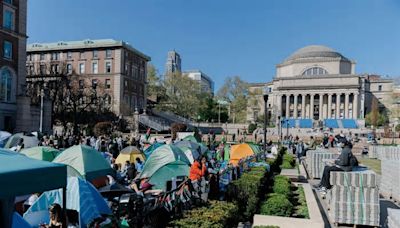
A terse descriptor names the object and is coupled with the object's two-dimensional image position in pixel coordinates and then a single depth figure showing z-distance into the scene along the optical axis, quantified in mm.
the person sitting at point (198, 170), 10961
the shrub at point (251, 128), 72750
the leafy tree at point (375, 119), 91250
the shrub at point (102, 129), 42231
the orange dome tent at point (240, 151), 22538
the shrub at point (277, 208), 8672
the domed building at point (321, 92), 100800
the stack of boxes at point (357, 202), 9047
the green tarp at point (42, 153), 15641
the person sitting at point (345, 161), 11047
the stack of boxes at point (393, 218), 6612
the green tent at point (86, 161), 13328
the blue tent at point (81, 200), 7309
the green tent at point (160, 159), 15227
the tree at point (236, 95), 88625
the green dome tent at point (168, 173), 14773
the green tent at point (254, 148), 23167
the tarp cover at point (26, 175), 3240
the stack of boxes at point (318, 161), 16797
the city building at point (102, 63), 69812
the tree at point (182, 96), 82938
